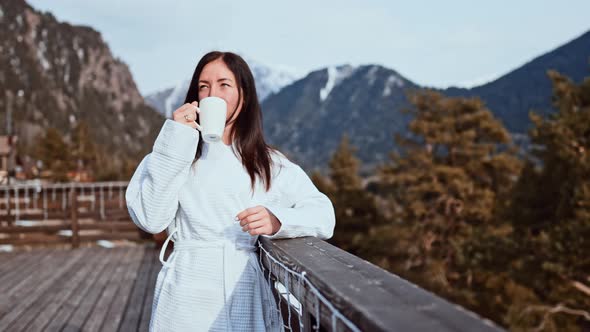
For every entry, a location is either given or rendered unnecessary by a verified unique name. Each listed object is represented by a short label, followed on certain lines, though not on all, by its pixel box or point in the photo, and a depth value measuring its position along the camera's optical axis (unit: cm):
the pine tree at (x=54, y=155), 3484
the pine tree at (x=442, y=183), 1967
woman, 127
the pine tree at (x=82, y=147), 3809
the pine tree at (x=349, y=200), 2102
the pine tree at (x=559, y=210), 1201
